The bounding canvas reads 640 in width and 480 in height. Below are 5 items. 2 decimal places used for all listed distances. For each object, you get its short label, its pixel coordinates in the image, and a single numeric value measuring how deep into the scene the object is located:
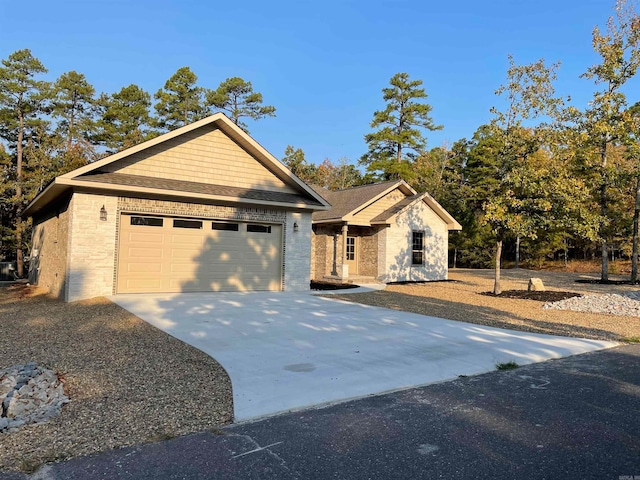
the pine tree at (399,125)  39.16
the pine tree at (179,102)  36.25
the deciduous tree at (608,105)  18.73
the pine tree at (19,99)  24.92
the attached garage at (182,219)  11.82
